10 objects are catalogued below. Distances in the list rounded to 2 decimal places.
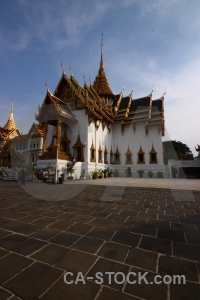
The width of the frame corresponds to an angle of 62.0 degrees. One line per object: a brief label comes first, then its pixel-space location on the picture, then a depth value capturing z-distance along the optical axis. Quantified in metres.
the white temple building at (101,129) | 18.92
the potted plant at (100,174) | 18.98
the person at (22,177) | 10.94
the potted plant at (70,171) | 15.71
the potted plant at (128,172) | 22.96
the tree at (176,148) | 45.82
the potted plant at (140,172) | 22.11
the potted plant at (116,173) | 23.08
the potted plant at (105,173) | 20.38
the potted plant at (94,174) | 18.00
